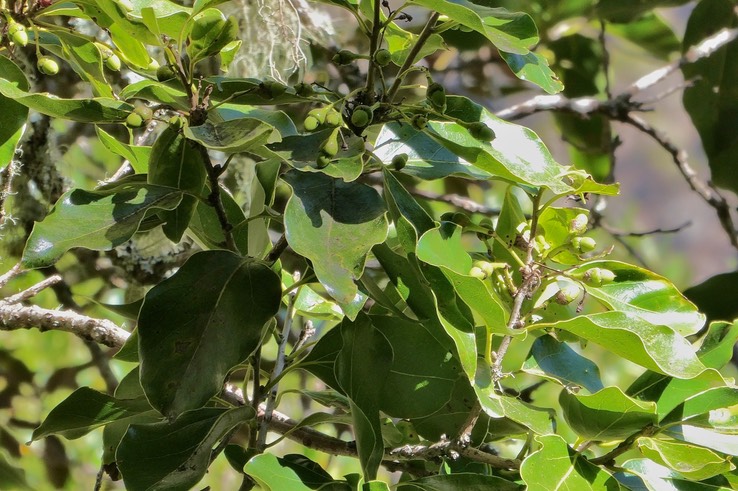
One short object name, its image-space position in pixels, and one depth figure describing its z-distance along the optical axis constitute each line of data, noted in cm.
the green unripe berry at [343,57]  252
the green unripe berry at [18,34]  260
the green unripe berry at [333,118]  247
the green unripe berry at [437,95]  250
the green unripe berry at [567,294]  256
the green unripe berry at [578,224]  257
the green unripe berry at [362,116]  249
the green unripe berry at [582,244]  256
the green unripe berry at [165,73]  249
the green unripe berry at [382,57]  250
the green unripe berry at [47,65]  261
